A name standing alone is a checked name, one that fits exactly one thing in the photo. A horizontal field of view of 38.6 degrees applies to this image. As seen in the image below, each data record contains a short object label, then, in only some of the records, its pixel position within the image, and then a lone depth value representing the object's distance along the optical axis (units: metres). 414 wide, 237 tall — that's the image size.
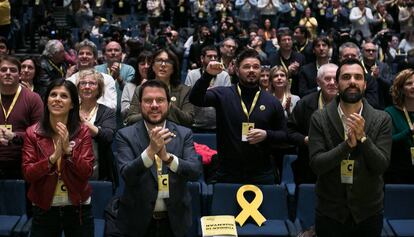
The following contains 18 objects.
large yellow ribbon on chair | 4.11
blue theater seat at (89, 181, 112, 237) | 4.15
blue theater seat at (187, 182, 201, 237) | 4.14
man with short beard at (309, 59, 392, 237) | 3.20
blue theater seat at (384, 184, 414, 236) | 4.17
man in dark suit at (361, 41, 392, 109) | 5.84
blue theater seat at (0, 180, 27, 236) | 4.12
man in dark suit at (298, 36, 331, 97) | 6.02
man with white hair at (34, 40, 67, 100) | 5.94
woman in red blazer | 3.19
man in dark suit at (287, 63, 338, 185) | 4.24
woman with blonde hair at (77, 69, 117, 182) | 4.24
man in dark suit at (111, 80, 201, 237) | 3.16
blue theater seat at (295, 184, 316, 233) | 4.24
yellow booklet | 3.65
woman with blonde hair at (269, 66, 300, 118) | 5.31
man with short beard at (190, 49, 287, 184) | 4.22
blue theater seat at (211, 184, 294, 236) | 4.17
